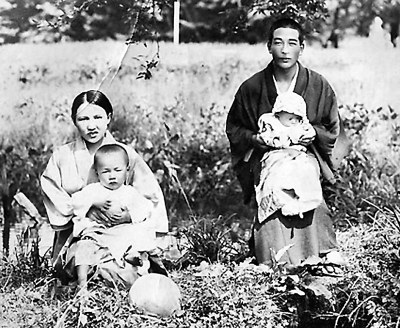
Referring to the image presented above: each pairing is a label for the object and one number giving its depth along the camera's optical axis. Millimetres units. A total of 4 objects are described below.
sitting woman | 5980
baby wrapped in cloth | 6195
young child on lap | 5772
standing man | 6314
